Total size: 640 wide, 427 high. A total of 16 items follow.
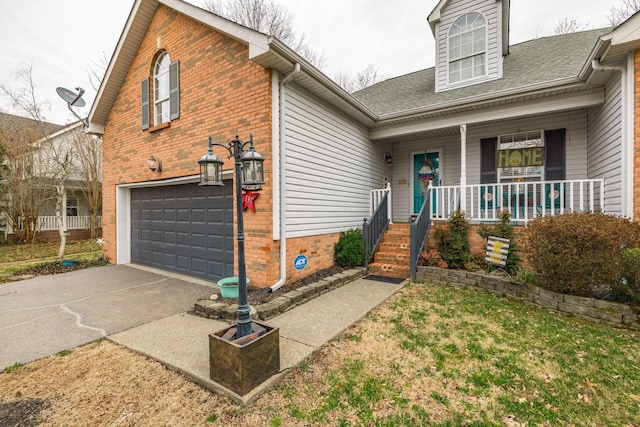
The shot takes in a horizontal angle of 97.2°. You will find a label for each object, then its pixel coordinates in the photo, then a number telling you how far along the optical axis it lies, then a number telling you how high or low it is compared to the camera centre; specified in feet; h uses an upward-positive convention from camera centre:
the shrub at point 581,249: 13.03 -1.94
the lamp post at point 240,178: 8.82 +1.14
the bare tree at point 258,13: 51.55 +36.35
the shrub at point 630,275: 12.45 -3.01
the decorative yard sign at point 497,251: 18.30 -2.72
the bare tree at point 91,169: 48.32 +7.31
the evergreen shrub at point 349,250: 21.62 -3.10
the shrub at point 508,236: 18.48 -1.77
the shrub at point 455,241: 19.56 -2.21
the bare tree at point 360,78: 65.67 +31.07
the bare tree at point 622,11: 41.98 +30.82
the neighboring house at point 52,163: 40.75 +6.86
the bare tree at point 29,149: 39.55 +8.81
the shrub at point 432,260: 20.10 -3.64
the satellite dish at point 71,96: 28.02 +11.68
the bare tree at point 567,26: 49.08 +32.33
